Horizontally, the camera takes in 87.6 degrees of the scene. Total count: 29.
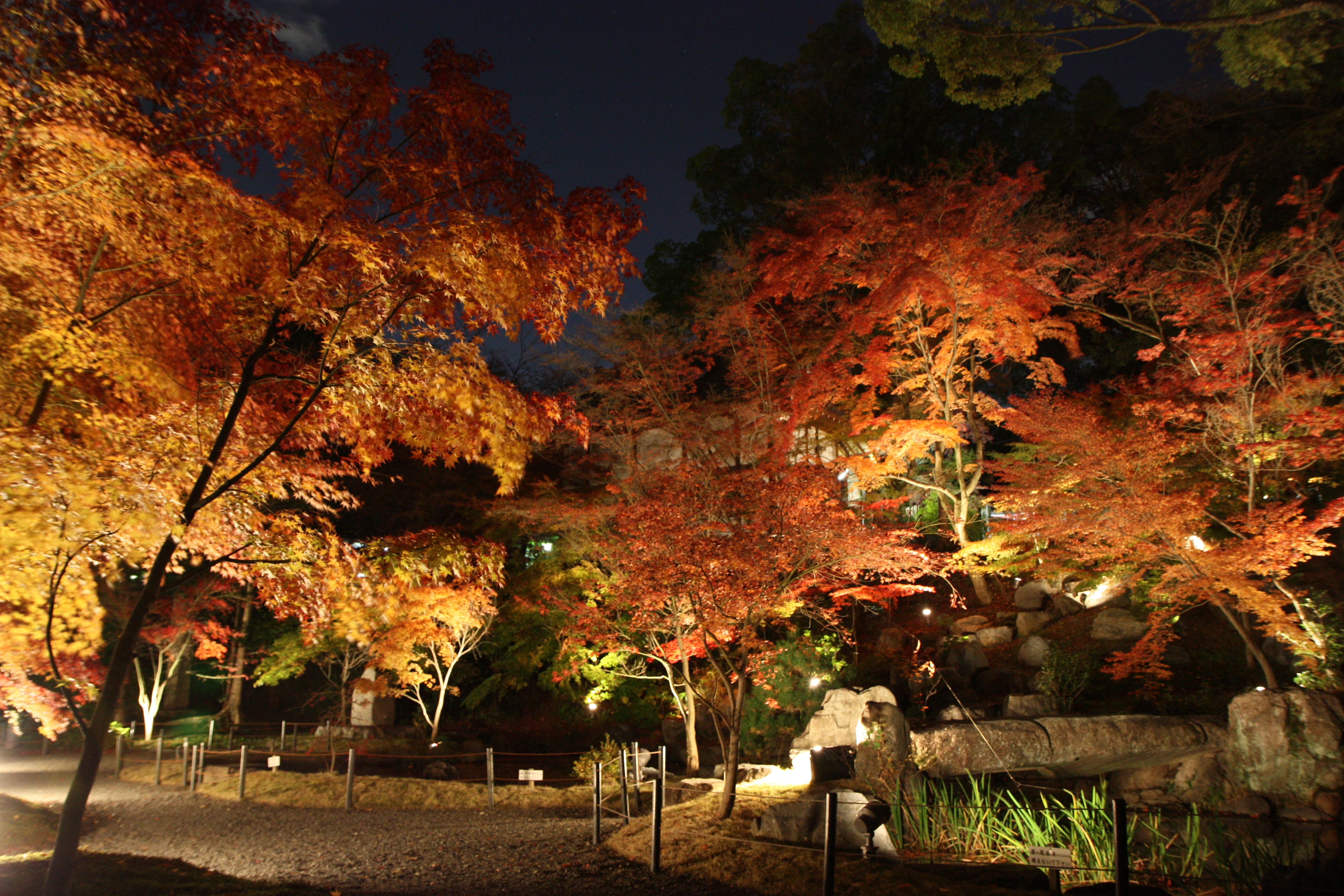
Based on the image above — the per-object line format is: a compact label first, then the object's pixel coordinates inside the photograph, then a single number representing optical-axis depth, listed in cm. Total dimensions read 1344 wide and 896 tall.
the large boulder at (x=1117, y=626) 1216
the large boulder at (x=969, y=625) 1500
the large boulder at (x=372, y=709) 1727
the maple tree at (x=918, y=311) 1298
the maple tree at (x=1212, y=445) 832
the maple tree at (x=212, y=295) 493
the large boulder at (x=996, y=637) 1434
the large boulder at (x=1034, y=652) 1277
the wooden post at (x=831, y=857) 516
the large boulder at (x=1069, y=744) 852
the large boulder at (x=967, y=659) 1320
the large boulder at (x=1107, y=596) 1371
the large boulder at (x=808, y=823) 677
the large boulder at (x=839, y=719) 1148
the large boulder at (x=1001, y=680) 1233
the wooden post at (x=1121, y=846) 429
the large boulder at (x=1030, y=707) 1036
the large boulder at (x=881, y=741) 869
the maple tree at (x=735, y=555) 839
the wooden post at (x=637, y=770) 930
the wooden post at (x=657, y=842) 664
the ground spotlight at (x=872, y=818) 681
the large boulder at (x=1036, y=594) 1490
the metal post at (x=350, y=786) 1024
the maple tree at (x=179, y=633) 1645
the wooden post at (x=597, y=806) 785
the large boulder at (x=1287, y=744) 712
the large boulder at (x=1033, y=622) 1416
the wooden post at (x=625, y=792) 838
